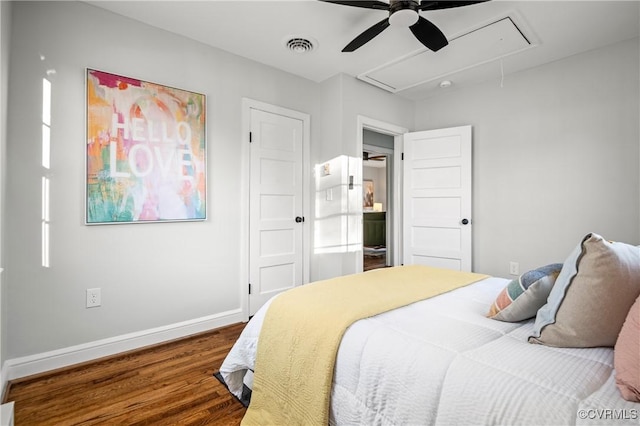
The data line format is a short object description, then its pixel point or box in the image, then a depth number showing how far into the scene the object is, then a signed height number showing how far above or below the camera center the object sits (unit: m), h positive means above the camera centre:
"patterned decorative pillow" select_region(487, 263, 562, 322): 1.27 -0.31
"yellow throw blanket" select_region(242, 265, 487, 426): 1.26 -0.52
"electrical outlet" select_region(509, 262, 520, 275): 3.47 -0.55
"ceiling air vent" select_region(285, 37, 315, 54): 2.83 +1.46
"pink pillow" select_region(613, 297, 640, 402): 0.80 -0.36
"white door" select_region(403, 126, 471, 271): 3.76 +0.19
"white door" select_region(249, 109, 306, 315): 3.21 +0.08
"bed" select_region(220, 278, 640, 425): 0.82 -0.45
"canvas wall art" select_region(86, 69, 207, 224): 2.36 +0.47
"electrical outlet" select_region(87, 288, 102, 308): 2.34 -0.58
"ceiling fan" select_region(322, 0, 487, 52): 2.02 +1.24
